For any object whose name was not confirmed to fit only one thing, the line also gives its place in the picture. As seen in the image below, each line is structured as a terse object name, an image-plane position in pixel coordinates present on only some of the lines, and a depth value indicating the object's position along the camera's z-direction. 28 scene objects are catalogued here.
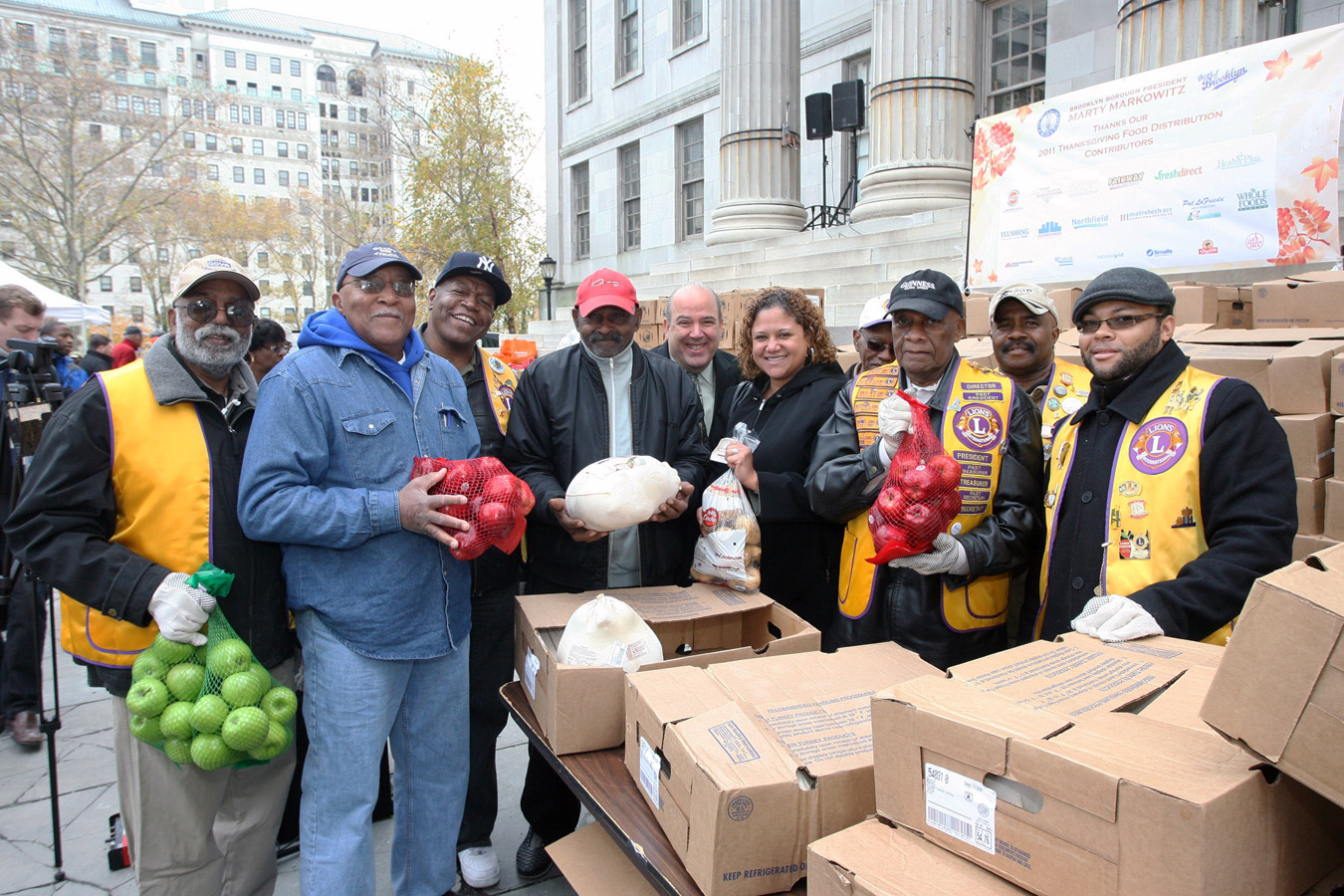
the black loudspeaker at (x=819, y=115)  13.19
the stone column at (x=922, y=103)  9.40
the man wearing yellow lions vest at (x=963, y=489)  2.44
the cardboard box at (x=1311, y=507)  3.30
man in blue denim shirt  2.15
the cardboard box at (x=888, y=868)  1.22
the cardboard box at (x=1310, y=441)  3.29
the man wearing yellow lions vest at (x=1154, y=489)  1.92
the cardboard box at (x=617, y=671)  2.00
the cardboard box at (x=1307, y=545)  3.23
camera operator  3.88
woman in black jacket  3.11
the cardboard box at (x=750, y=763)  1.44
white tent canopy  12.07
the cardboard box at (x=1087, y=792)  1.04
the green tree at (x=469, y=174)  20.73
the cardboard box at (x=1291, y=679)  1.02
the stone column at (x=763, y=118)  12.69
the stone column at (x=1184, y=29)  6.16
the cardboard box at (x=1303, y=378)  3.31
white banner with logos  5.25
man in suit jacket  3.92
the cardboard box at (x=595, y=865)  2.11
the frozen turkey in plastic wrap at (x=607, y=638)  2.05
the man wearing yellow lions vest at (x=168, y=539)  2.01
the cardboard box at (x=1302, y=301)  4.34
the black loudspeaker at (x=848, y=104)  12.59
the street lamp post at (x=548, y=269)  20.30
